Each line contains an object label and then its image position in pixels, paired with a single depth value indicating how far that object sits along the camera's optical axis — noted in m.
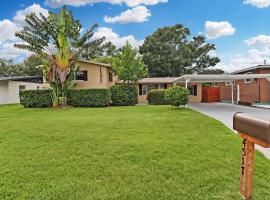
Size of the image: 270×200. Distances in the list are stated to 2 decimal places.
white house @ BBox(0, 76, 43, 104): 20.72
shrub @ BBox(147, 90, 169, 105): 17.69
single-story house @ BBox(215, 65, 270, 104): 16.93
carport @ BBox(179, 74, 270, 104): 13.84
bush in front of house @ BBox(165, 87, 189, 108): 12.35
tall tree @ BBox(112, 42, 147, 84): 17.88
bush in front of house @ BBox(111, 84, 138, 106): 16.44
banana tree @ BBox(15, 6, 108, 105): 14.66
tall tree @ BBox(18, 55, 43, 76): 31.97
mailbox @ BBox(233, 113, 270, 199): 2.25
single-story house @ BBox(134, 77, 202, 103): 21.83
